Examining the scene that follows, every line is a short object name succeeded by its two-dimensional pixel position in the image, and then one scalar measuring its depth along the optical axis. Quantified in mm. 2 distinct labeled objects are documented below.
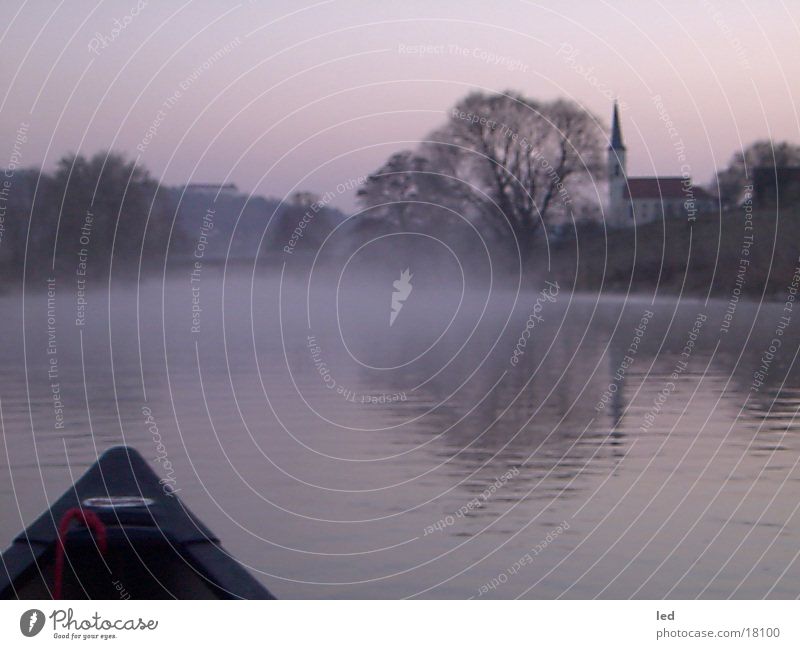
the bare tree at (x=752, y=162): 38094
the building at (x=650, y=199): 47153
